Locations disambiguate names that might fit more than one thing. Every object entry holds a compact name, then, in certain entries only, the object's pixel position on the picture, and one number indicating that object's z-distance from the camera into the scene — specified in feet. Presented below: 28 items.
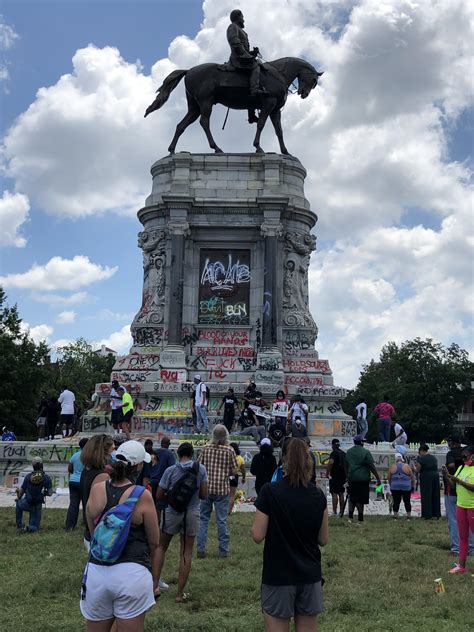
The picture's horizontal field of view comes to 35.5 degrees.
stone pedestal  85.35
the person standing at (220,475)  35.06
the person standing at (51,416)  86.17
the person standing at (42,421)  87.35
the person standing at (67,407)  80.38
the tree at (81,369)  241.96
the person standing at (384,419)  86.22
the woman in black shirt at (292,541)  17.06
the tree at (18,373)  167.22
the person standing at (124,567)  16.19
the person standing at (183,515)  27.32
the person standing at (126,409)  71.97
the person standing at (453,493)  36.42
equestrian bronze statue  93.71
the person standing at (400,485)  52.16
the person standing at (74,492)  42.04
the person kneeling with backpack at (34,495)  41.96
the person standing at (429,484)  51.67
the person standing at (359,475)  49.21
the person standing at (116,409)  73.36
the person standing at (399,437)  79.25
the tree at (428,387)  205.98
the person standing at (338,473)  51.80
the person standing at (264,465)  45.06
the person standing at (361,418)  85.20
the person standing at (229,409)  76.54
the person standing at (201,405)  76.38
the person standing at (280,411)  75.05
